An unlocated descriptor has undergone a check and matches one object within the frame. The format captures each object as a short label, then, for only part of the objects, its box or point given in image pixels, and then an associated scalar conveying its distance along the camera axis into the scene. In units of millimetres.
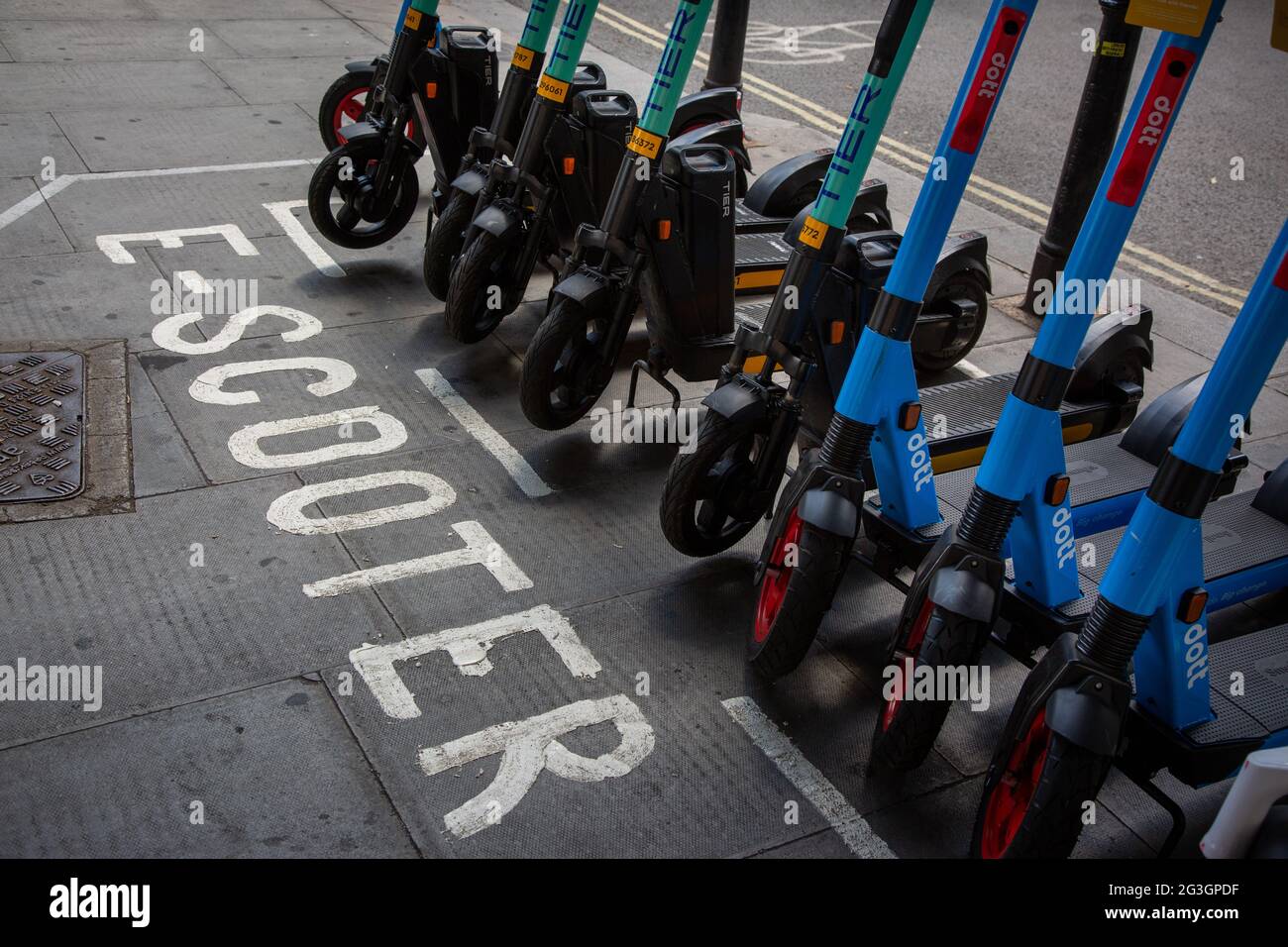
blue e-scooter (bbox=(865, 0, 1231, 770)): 3285
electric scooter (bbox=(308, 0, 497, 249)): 6730
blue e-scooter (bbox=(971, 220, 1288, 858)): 3080
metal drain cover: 4871
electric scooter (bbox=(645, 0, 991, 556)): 4043
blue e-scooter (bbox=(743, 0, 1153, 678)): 3834
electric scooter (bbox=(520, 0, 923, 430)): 5105
